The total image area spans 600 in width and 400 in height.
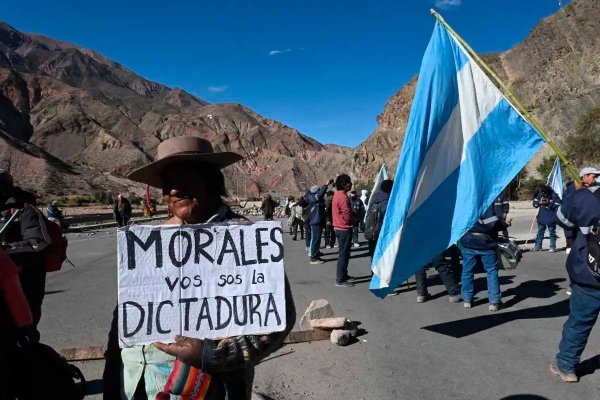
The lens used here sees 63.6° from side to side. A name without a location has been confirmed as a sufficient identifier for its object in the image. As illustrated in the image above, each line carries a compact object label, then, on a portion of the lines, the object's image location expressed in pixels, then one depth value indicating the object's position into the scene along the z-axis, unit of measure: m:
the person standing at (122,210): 23.19
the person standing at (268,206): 17.50
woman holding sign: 2.03
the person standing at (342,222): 8.92
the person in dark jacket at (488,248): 6.75
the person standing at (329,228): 13.09
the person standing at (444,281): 7.42
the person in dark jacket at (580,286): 4.20
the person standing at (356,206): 13.28
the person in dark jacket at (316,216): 11.66
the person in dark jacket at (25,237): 3.39
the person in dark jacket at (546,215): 12.27
